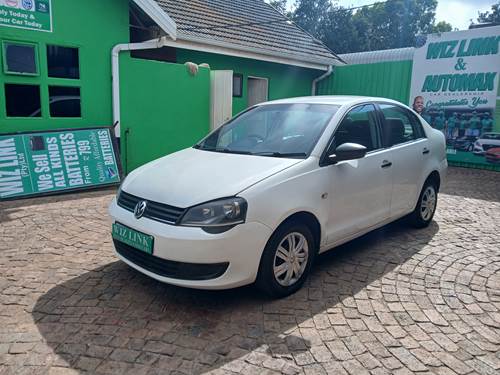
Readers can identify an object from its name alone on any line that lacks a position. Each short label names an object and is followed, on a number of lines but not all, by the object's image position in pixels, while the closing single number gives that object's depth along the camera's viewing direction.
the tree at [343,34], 34.09
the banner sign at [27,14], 7.03
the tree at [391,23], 36.16
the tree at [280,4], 43.15
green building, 7.38
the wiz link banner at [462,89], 10.99
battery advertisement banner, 7.04
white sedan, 3.28
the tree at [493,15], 35.62
